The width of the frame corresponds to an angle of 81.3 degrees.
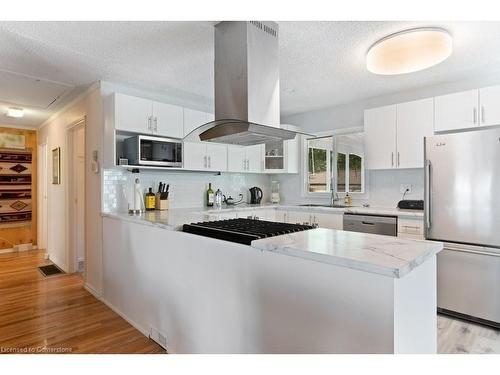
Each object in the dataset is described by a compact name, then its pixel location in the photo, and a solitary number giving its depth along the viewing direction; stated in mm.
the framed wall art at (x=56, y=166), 4320
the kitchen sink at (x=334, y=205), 3925
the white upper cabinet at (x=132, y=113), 2896
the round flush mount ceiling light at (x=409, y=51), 2004
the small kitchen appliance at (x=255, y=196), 4586
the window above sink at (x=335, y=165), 3984
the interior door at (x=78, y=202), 4055
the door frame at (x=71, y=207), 3984
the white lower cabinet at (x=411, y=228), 2859
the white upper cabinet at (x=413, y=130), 3148
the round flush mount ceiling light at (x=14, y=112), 4016
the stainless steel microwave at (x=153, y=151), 2963
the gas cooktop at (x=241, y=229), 1578
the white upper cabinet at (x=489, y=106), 2748
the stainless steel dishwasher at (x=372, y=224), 3031
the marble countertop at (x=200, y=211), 2256
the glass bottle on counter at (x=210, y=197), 4051
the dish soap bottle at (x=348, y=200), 3994
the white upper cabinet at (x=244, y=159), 3999
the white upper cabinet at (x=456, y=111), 2861
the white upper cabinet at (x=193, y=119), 3451
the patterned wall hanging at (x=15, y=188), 5102
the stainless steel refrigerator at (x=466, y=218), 2406
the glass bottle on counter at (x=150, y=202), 3282
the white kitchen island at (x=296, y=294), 1072
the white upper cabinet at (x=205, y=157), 3492
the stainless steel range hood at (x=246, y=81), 1842
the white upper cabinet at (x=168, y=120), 3186
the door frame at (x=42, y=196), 4973
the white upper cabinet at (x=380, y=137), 3412
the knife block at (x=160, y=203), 3324
